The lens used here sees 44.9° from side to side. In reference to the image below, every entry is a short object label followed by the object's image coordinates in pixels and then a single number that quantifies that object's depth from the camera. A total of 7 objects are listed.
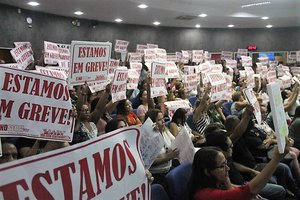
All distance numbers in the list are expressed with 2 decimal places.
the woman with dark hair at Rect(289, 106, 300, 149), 4.88
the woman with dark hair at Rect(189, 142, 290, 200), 2.29
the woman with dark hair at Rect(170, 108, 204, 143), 4.48
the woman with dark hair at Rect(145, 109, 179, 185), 3.32
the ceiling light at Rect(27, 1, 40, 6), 10.21
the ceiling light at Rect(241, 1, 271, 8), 12.20
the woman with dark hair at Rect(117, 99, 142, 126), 4.68
